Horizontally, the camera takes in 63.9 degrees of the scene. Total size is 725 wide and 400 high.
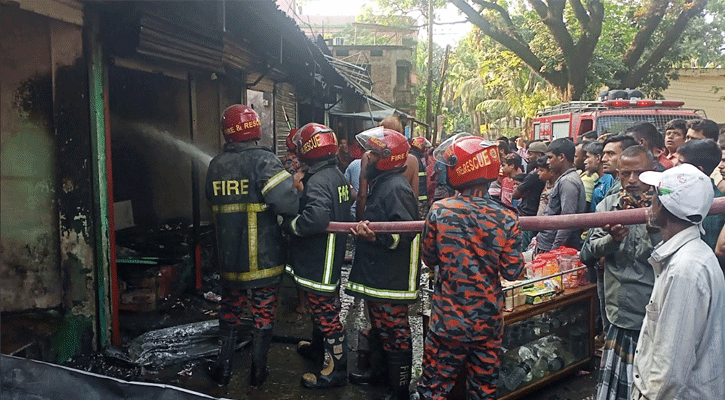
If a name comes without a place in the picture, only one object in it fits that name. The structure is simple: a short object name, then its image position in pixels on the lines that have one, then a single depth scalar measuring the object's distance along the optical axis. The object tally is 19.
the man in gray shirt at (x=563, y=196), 5.20
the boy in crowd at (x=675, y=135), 5.81
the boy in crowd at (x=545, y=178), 5.94
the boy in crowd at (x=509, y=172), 7.19
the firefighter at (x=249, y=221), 4.34
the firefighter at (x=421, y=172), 8.17
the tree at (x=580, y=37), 15.56
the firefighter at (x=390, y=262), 4.09
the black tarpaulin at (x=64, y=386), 1.92
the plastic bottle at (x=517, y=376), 4.00
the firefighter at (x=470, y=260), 3.20
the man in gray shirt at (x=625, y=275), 3.17
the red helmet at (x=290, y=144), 5.93
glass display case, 3.99
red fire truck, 9.80
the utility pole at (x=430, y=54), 22.64
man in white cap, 2.24
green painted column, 4.55
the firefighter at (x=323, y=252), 4.31
